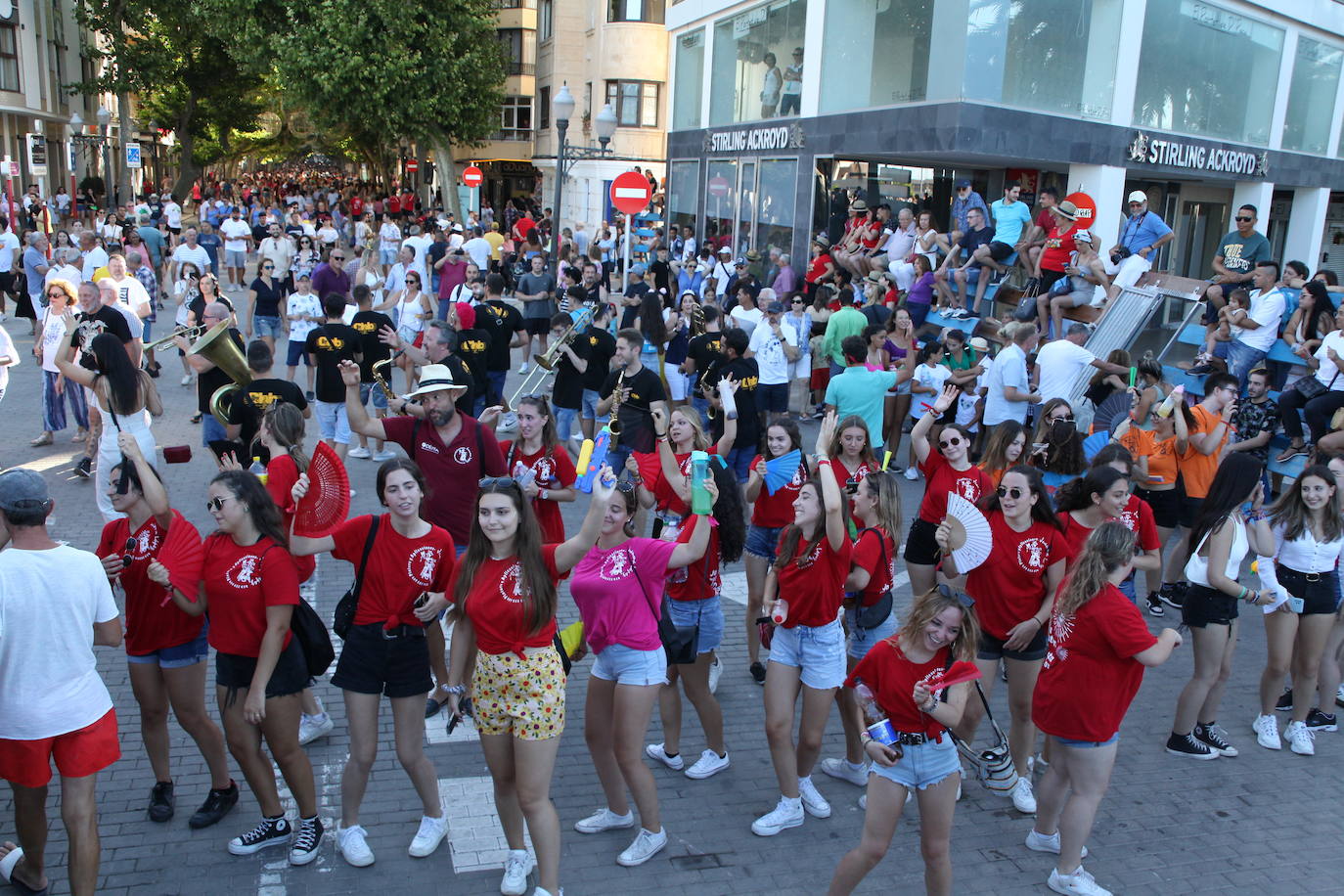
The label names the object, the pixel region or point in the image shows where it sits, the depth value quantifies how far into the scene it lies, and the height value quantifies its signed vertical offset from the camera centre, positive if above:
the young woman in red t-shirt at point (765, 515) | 5.88 -1.68
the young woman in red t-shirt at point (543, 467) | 6.10 -1.45
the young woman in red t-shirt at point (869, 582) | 5.12 -1.69
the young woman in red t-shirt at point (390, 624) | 4.45 -1.73
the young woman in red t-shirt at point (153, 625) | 4.53 -1.81
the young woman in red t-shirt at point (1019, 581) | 5.14 -1.68
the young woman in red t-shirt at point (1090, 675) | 4.37 -1.82
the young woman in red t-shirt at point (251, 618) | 4.33 -1.70
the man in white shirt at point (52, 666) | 3.86 -1.73
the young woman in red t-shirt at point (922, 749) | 4.10 -1.98
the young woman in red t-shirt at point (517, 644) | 4.11 -1.67
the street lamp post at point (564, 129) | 19.64 +1.67
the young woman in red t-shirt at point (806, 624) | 4.82 -1.80
